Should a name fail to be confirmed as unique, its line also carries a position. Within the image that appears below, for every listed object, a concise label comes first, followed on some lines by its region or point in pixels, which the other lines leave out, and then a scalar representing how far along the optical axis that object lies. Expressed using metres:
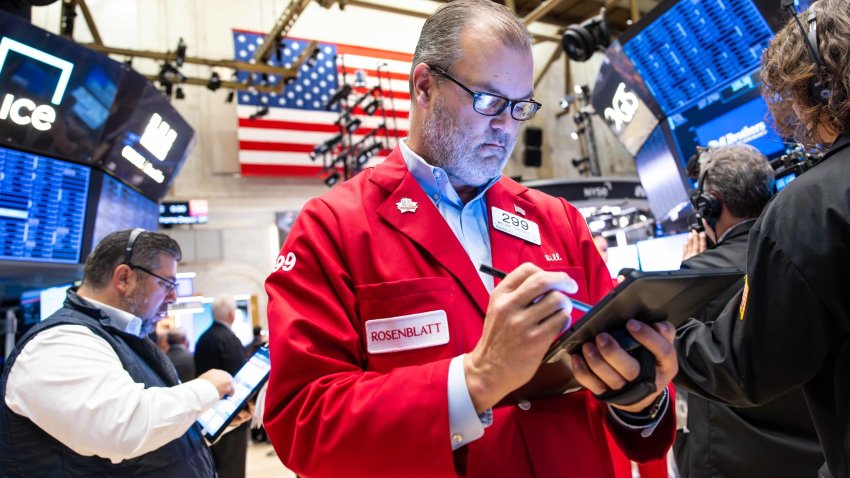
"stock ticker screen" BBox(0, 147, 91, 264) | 4.30
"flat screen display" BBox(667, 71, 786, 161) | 3.70
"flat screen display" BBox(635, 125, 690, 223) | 4.70
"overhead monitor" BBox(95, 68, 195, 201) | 5.07
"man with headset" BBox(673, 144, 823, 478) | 2.00
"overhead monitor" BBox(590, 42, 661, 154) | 4.79
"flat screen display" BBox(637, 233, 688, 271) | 3.62
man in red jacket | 1.02
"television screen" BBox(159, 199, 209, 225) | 10.67
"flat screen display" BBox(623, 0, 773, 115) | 3.66
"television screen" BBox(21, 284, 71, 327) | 5.71
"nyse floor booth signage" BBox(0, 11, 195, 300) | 4.11
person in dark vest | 2.14
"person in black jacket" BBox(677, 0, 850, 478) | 1.10
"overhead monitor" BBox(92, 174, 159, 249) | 5.16
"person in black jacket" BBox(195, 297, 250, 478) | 4.66
